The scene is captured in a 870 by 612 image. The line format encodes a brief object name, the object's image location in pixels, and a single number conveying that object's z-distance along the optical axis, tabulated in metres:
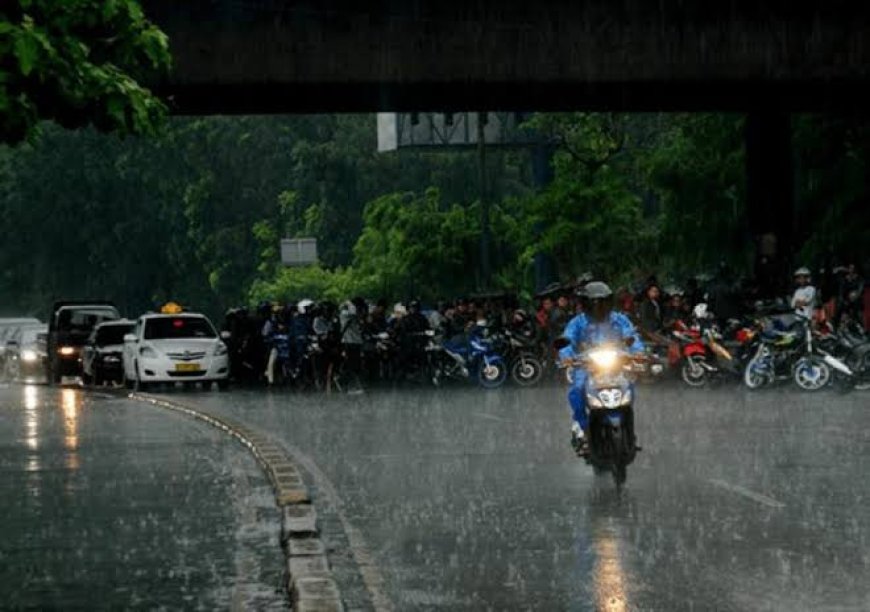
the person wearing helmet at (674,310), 37.38
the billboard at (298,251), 77.12
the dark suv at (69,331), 50.00
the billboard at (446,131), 76.38
